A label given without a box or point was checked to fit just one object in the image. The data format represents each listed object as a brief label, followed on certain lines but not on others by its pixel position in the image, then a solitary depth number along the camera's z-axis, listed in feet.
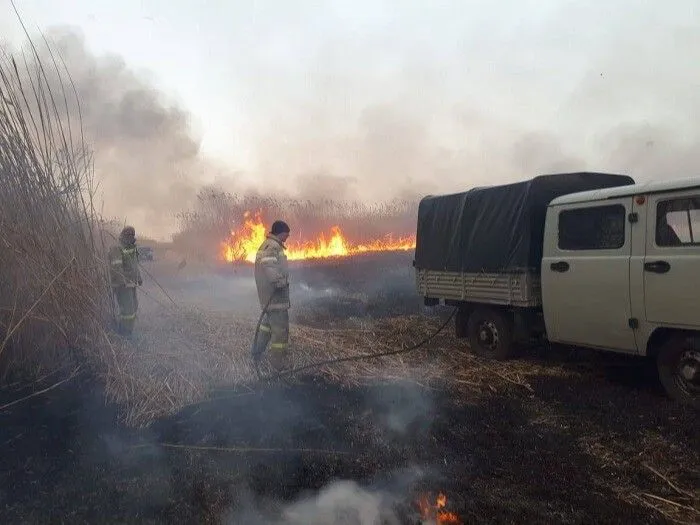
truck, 16.99
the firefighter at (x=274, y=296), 21.75
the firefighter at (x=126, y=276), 24.19
